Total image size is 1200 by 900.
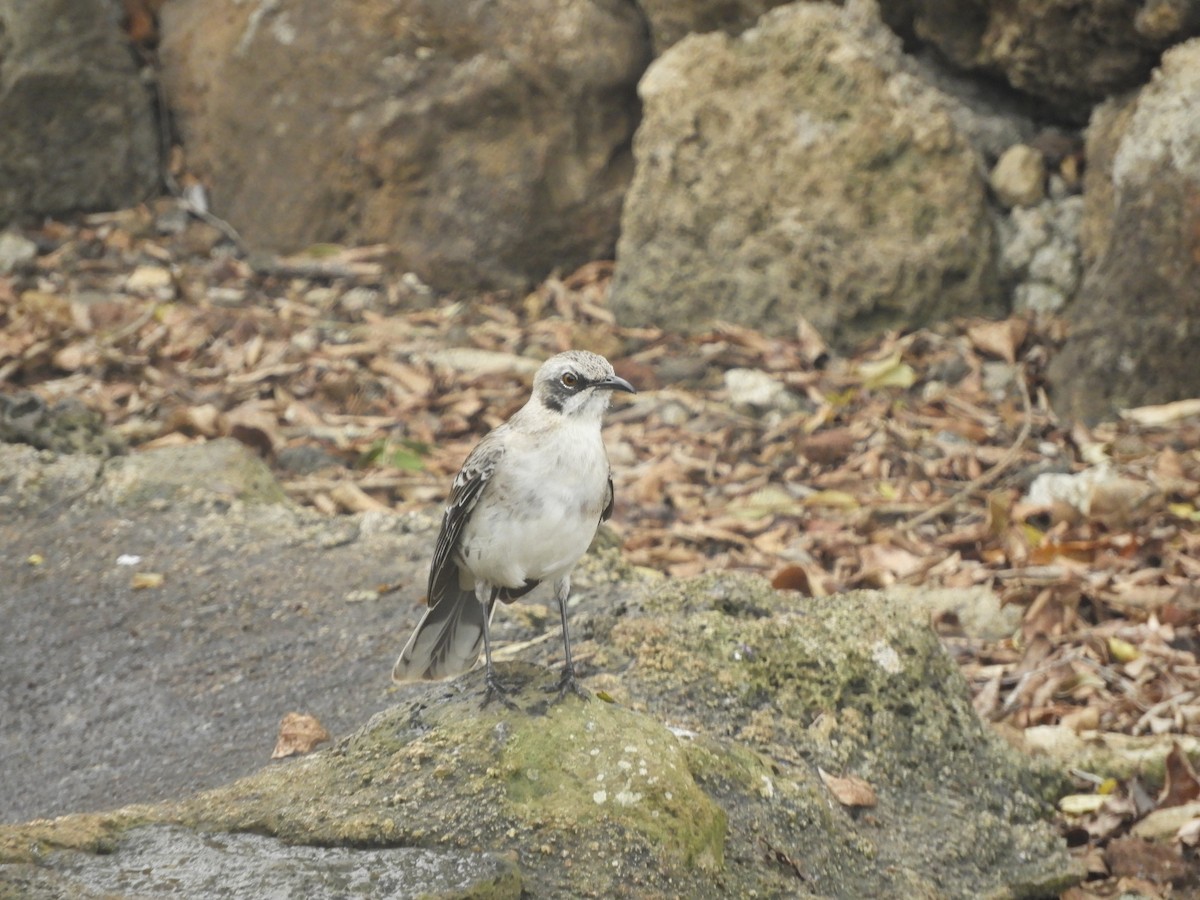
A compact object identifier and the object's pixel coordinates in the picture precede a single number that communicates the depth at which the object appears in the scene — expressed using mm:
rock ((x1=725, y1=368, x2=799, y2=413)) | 16109
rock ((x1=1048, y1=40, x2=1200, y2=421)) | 14336
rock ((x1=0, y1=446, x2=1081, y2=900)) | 6410
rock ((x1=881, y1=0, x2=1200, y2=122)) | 15484
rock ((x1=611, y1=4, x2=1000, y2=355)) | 16984
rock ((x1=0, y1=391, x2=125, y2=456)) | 13836
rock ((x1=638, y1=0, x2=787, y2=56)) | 17922
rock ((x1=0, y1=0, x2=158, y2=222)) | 20531
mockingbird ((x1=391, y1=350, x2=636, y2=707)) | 8023
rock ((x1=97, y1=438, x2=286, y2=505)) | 12812
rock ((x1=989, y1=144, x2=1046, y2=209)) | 17109
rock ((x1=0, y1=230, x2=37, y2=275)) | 20281
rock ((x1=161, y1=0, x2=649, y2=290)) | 19312
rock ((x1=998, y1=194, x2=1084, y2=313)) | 16828
